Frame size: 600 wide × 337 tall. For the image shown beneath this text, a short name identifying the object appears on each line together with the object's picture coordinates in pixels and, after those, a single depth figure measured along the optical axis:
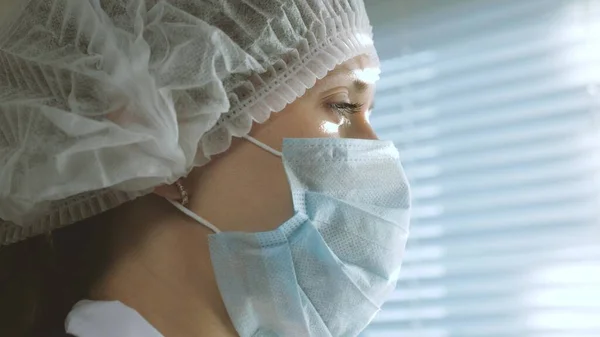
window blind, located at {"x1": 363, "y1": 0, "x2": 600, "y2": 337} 0.84
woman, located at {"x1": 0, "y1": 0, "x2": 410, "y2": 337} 0.65
